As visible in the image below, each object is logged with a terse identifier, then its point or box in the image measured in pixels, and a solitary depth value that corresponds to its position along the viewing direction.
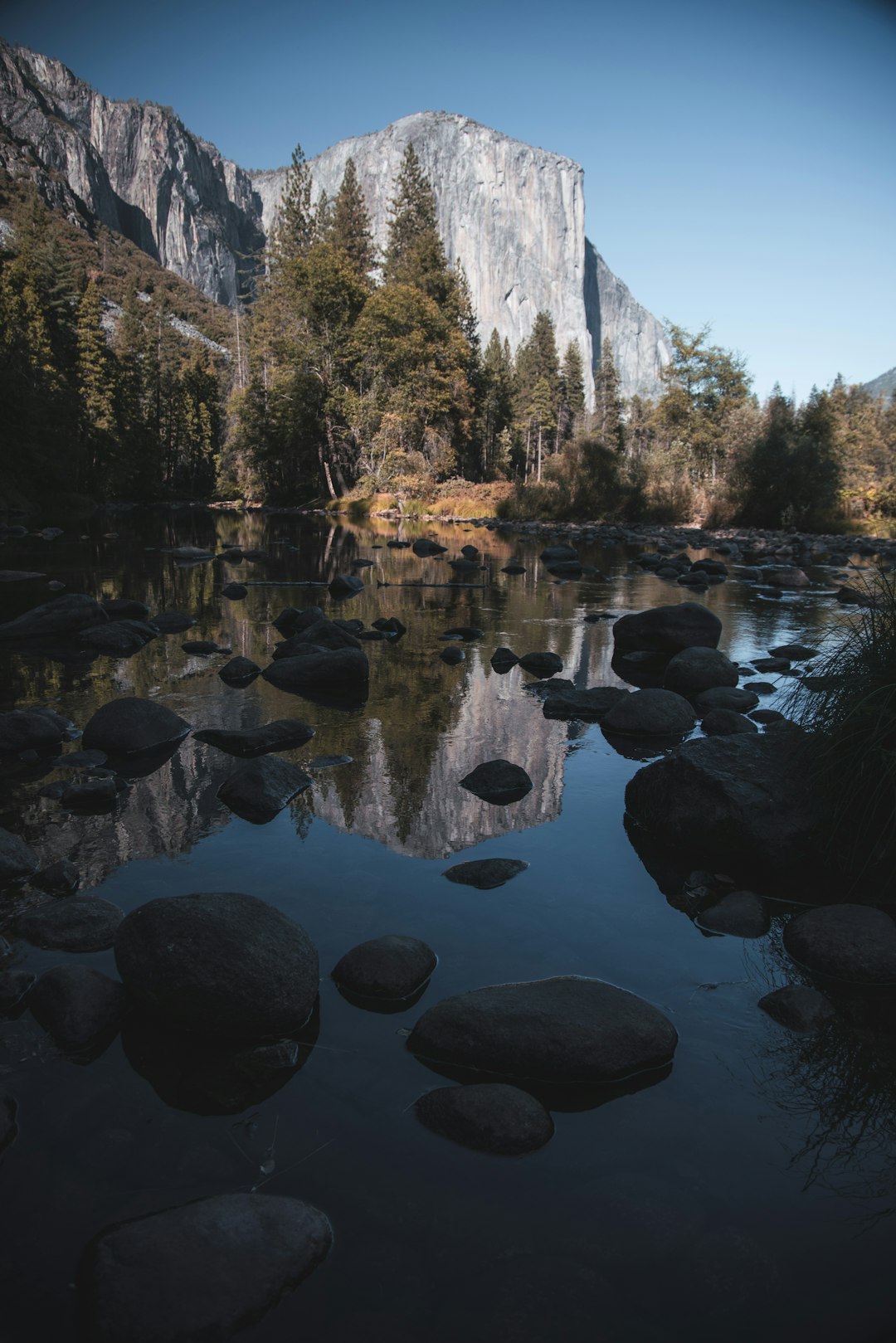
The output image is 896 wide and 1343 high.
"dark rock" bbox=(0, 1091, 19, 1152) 2.61
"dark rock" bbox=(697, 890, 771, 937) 4.11
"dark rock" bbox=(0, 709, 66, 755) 6.39
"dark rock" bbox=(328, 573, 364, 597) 15.31
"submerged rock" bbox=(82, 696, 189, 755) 6.51
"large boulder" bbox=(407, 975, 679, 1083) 3.02
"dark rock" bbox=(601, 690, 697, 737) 7.14
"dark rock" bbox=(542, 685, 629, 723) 7.81
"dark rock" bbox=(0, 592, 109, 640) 10.77
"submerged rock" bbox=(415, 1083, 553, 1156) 2.69
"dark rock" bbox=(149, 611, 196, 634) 11.66
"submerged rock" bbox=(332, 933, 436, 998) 3.46
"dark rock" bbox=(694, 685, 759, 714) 7.62
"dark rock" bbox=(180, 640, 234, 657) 10.14
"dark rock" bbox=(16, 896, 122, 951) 3.75
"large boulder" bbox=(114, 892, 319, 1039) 3.20
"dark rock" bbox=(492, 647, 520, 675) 9.59
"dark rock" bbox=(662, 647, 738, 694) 8.47
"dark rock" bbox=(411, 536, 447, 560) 23.50
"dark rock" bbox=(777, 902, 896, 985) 3.66
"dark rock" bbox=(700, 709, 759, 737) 6.77
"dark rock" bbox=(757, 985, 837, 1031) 3.36
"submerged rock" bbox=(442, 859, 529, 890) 4.50
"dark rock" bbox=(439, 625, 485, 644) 11.34
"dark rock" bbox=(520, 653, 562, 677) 9.52
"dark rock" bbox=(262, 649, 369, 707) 8.58
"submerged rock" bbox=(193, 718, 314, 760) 6.62
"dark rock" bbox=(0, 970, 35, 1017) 3.29
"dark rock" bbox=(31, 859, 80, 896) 4.27
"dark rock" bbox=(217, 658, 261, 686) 8.70
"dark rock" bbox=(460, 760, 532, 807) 5.81
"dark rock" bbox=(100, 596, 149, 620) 12.41
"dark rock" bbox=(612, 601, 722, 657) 10.23
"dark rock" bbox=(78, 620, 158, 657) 10.21
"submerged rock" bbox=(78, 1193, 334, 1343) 2.00
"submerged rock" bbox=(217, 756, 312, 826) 5.39
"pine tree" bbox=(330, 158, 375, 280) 53.84
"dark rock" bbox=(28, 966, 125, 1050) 3.12
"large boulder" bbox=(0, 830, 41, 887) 4.33
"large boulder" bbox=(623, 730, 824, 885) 4.69
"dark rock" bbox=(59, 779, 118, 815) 5.39
